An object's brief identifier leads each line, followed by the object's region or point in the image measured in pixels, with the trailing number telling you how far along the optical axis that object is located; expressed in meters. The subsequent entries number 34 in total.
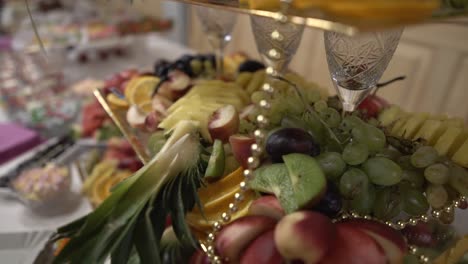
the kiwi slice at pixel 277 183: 0.38
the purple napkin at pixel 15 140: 0.97
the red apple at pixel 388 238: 0.36
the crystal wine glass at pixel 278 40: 0.56
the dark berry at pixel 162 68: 0.78
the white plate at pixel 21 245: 0.64
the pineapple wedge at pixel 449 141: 0.47
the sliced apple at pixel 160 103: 0.65
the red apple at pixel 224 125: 0.52
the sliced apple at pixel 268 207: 0.39
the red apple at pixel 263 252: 0.35
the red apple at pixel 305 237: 0.32
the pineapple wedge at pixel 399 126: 0.53
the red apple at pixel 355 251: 0.33
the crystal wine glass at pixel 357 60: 0.44
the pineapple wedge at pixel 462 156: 0.45
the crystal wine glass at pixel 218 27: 0.79
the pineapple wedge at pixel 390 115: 0.56
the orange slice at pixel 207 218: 0.44
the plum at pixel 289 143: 0.42
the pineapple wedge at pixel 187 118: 0.54
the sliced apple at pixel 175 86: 0.71
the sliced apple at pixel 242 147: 0.46
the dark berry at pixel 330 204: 0.39
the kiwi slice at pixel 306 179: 0.37
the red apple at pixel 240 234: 0.38
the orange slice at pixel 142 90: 0.75
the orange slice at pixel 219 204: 0.46
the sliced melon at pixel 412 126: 0.52
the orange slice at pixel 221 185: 0.47
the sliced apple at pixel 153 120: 0.62
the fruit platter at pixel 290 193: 0.36
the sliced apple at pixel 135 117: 0.66
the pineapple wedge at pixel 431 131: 0.49
